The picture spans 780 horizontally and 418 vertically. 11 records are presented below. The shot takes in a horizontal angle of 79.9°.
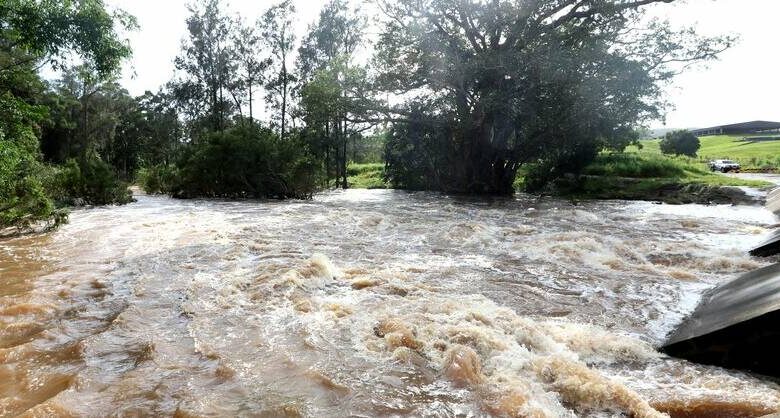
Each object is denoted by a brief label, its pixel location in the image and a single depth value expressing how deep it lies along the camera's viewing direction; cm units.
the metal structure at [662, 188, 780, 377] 408
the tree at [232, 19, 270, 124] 3594
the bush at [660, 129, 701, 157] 4159
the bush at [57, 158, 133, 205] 1906
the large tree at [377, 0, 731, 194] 2141
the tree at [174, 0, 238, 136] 3519
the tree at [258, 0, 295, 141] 3544
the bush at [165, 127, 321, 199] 2403
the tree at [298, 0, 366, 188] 2448
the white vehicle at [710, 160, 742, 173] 3281
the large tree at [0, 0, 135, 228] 895
